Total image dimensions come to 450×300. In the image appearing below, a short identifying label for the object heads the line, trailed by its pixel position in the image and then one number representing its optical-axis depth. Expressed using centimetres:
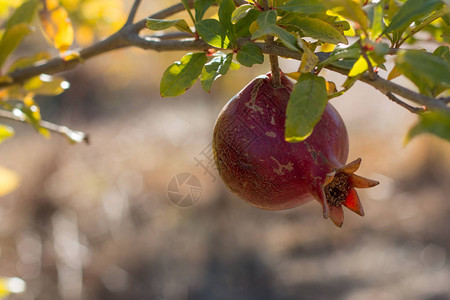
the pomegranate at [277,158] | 98
